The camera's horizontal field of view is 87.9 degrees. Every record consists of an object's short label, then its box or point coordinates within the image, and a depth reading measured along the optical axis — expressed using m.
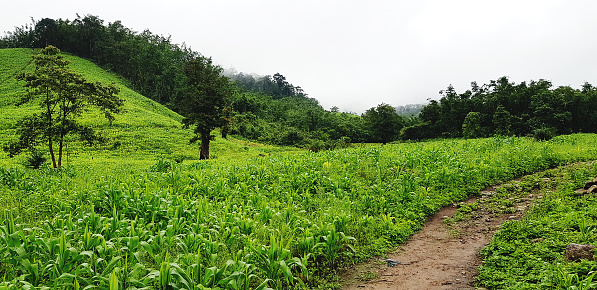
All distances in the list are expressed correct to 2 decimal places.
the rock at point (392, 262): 5.47
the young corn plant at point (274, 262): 4.45
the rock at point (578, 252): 4.38
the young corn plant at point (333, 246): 5.42
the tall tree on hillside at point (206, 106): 27.17
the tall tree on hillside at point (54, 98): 15.59
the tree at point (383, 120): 52.97
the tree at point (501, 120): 41.81
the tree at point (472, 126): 43.62
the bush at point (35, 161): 15.95
